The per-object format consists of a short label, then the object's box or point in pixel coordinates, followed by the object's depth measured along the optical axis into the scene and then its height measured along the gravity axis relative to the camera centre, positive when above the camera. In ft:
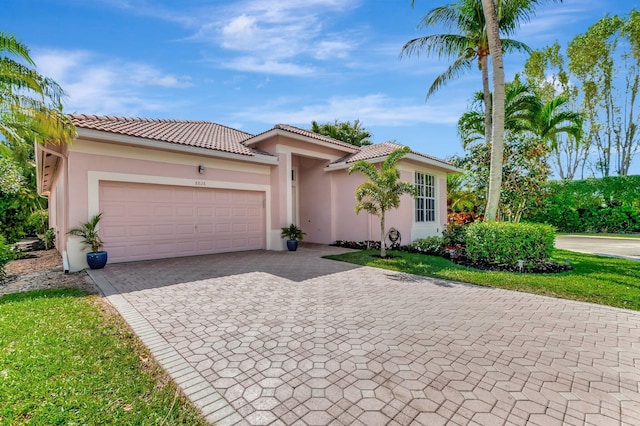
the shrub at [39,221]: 49.26 -0.71
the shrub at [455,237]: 38.16 -3.40
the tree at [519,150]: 37.78 +8.26
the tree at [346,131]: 95.96 +27.95
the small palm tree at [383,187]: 33.91 +3.00
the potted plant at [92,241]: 27.45 -2.35
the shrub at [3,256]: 25.63 -3.47
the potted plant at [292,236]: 40.52 -3.10
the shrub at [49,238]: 50.56 -3.79
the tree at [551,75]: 86.48 +40.85
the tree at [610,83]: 75.41 +35.69
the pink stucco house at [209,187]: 29.55 +3.56
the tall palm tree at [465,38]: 39.68 +24.84
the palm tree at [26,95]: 23.11 +10.18
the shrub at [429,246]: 37.55 -4.56
